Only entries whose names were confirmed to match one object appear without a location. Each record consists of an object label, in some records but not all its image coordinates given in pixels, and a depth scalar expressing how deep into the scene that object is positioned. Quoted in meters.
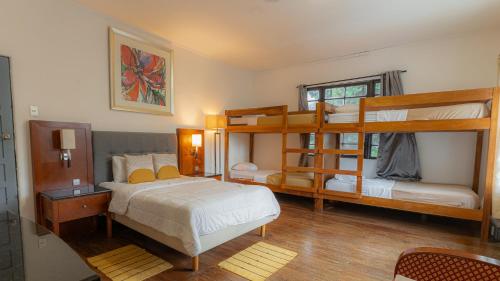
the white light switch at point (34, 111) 2.64
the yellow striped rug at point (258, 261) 2.12
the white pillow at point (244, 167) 5.12
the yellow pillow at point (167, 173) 3.37
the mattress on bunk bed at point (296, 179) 4.16
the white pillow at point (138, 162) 3.14
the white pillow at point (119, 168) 3.15
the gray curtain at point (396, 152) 3.99
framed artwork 3.36
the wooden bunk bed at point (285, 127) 4.04
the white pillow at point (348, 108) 3.77
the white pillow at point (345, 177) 3.93
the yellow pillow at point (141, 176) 3.03
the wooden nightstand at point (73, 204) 2.37
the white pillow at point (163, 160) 3.47
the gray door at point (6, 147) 2.43
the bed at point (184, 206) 2.04
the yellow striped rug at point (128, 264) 2.05
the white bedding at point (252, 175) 4.68
